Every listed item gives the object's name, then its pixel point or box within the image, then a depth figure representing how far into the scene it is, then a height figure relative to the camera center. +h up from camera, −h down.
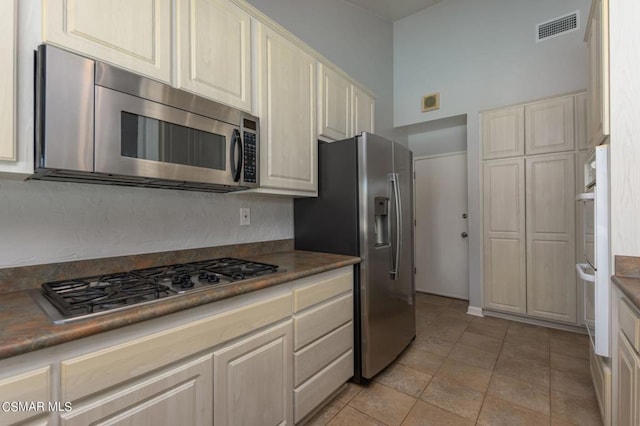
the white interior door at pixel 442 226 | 3.91 -0.17
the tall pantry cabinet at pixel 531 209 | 2.86 +0.05
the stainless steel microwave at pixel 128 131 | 0.98 +0.35
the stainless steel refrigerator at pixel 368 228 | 1.96 -0.10
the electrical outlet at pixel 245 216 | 2.04 -0.01
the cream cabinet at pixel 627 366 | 1.06 -0.62
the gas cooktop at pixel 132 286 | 0.92 -0.28
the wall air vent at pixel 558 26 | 2.90 +1.92
